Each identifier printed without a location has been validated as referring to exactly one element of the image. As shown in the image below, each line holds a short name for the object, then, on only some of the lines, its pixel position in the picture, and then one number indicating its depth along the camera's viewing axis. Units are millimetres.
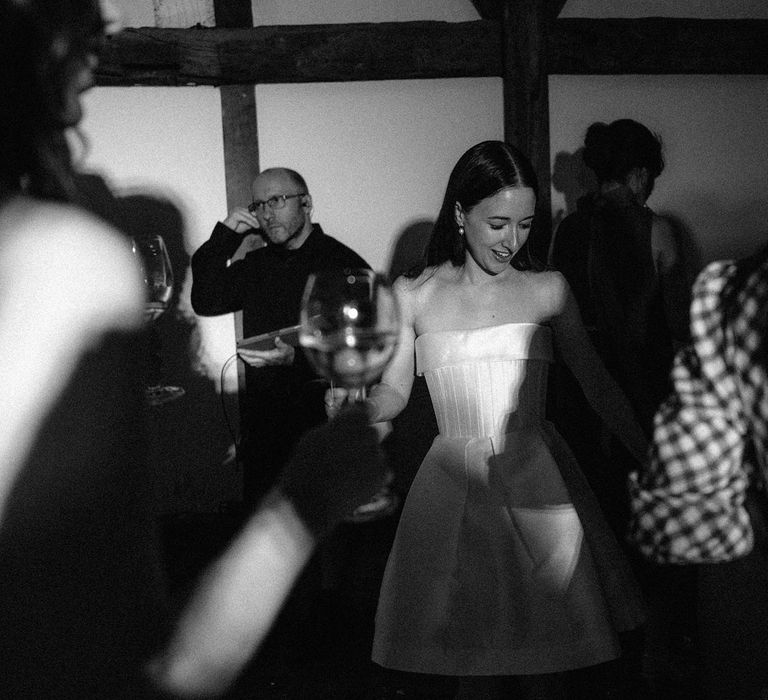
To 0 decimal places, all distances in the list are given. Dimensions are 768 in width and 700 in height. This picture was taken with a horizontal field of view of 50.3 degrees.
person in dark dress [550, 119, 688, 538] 3258
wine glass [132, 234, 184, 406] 2396
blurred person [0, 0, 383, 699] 614
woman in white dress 1970
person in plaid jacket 1009
